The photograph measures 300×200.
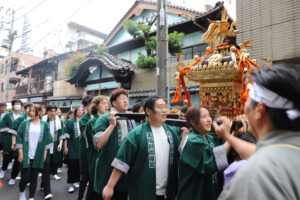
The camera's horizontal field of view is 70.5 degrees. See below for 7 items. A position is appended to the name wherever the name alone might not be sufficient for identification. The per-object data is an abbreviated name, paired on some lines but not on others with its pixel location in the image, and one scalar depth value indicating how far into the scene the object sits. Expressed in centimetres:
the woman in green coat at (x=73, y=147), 554
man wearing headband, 83
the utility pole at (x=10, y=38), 1641
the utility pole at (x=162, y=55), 521
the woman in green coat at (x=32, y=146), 446
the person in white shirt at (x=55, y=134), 606
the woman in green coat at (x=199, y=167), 208
